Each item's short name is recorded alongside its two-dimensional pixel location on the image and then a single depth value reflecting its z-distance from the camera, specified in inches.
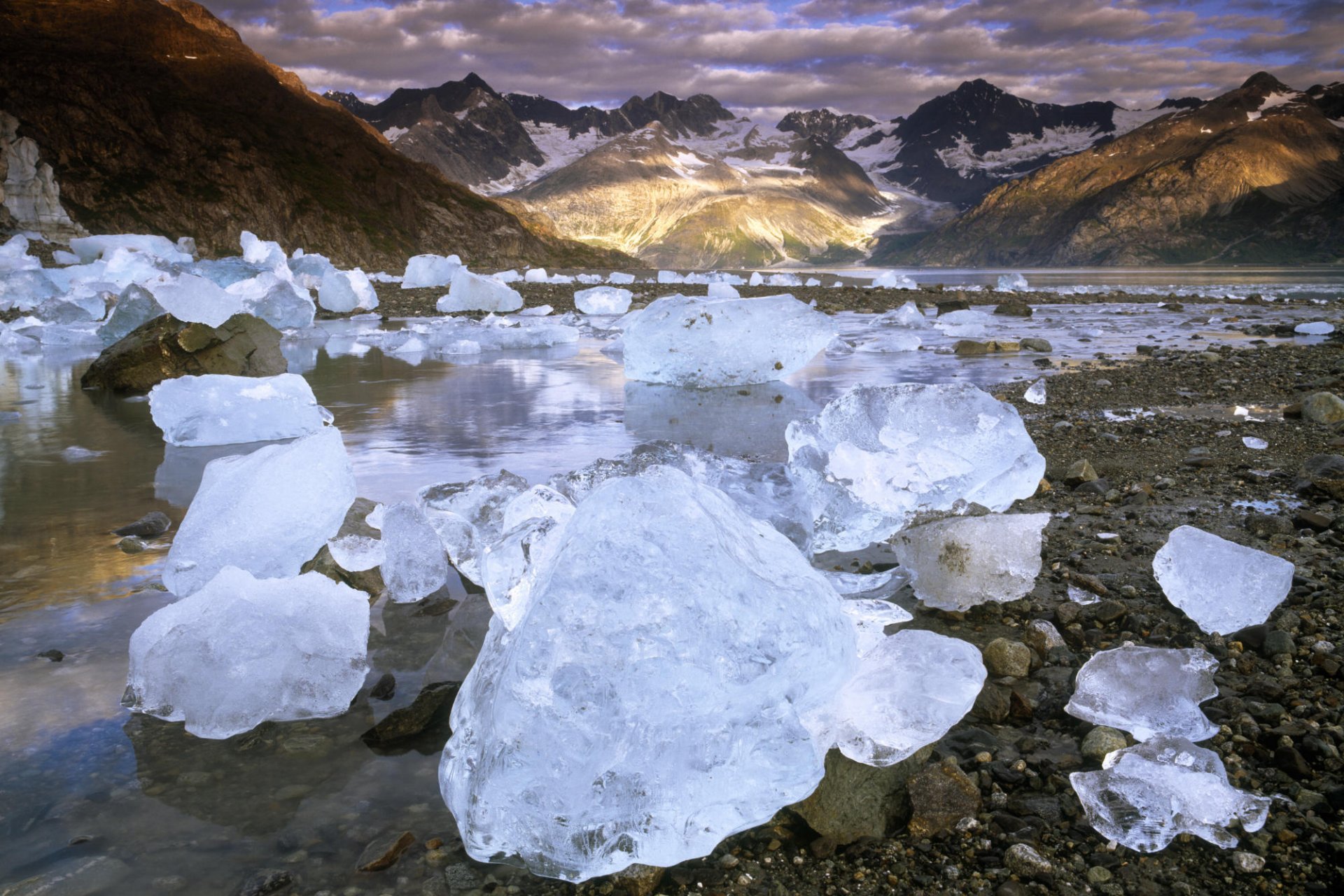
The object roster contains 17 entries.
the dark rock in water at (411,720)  90.5
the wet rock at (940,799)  76.5
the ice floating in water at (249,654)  91.7
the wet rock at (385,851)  71.2
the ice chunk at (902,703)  79.7
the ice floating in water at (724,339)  337.4
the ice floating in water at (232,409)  230.4
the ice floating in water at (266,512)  123.1
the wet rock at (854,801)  75.9
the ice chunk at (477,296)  752.3
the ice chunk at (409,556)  126.3
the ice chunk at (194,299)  334.3
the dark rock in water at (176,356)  340.8
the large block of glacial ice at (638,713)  69.6
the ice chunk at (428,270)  1063.6
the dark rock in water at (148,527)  152.2
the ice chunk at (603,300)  784.3
